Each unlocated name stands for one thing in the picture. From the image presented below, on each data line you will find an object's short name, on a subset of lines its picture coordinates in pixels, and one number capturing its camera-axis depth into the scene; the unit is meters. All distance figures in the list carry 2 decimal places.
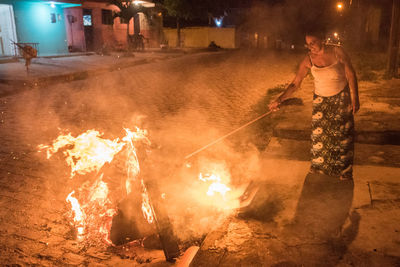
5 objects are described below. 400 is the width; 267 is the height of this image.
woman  3.71
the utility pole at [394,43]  11.30
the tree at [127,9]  23.09
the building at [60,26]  19.77
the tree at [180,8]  33.97
